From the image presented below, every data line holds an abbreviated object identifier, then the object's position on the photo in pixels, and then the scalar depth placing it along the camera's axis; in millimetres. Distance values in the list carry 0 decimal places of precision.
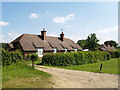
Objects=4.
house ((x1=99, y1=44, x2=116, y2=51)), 68325
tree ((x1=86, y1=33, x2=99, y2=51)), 52719
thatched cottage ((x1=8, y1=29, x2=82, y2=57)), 28531
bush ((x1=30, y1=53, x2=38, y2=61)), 25816
